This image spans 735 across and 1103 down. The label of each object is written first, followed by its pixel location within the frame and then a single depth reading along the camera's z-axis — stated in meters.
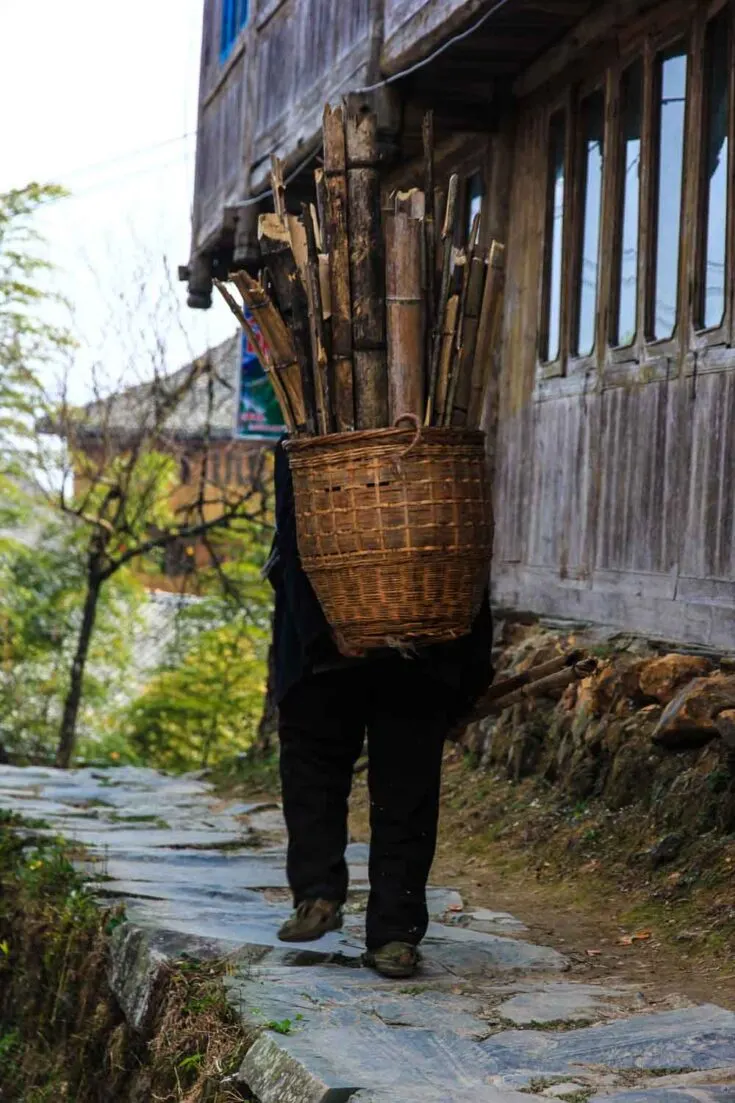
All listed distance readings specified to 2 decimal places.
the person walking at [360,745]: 9.52
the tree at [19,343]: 45.06
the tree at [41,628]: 48.02
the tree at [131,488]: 39.53
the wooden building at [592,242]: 13.49
